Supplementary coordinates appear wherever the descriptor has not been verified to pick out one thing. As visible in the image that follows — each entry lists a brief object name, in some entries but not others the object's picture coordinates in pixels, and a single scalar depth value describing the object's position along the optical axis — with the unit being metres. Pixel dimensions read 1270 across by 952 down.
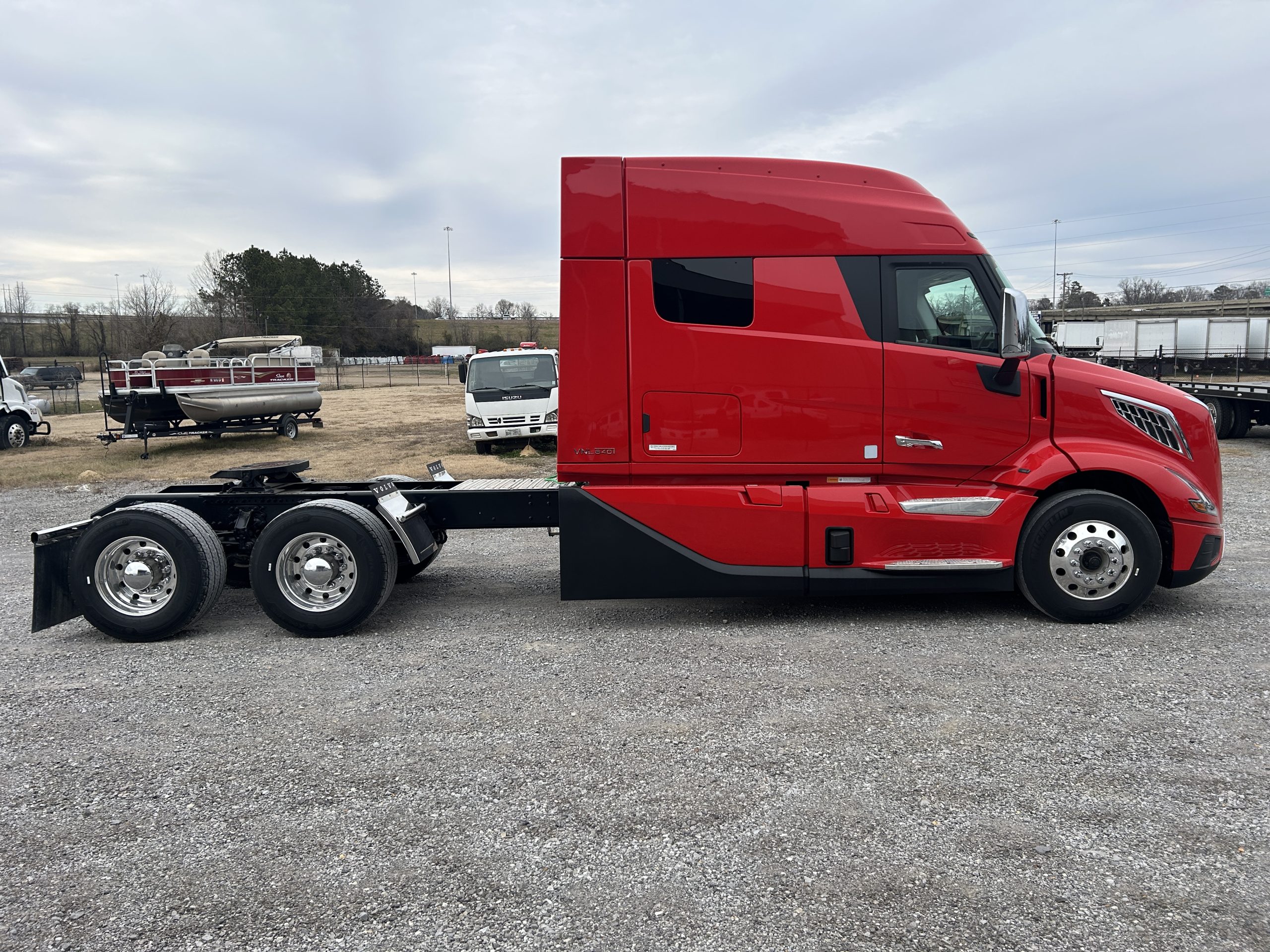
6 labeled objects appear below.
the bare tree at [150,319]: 49.72
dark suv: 44.31
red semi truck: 5.64
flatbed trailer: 16.27
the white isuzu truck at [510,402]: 15.42
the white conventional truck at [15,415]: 18.11
